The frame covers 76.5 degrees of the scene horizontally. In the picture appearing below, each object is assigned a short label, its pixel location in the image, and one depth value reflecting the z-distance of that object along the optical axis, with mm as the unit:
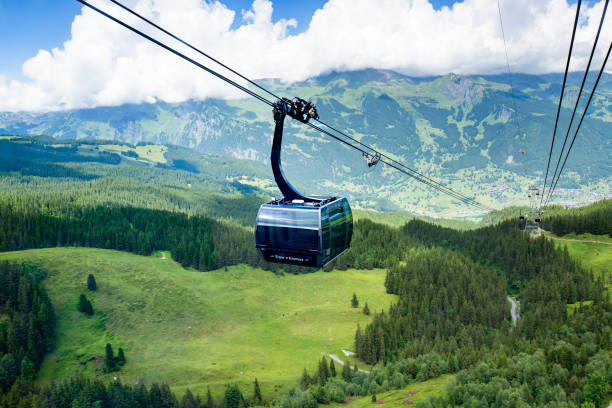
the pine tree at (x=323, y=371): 93462
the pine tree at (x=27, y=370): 95412
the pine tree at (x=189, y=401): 81062
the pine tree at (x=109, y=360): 99831
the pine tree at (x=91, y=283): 131500
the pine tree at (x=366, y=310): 133375
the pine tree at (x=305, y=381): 91438
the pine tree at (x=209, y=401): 82312
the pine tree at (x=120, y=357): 102388
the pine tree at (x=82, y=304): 121625
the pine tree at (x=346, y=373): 94938
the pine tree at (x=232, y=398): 84062
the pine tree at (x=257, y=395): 85938
